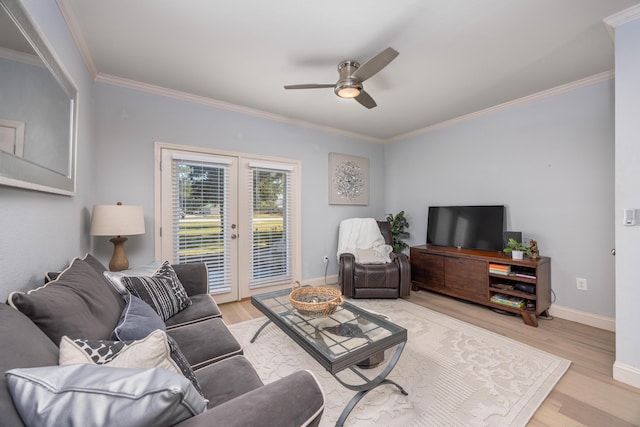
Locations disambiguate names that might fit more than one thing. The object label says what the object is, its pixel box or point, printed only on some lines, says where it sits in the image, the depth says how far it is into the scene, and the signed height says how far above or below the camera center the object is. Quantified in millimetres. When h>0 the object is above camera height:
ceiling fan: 1994 +1130
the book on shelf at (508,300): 2707 -937
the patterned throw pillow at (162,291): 1640 -534
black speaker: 3014 -254
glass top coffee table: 1388 -762
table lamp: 2180 -99
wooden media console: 2645 -759
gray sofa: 523 -417
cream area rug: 1491 -1157
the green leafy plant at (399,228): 4328 -242
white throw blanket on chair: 3879 -361
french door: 2947 -51
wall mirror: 968 +484
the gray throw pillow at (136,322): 1001 -478
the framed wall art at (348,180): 4203 +584
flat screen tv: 3223 -171
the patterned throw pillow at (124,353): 733 -425
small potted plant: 2783 -385
